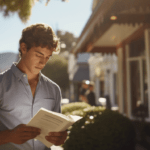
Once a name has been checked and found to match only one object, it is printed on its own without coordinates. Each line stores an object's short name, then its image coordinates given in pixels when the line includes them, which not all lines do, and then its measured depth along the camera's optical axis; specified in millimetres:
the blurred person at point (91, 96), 6918
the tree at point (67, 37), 30631
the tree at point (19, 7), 2672
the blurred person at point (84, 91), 7418
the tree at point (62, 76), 27047
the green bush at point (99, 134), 3838
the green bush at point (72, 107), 5056
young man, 1794
